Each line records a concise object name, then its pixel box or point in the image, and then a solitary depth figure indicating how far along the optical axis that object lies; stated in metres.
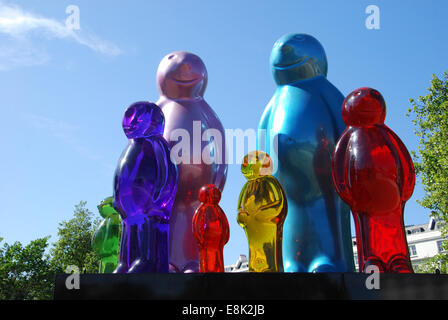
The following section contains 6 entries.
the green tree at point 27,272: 18.47
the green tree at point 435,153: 12.04
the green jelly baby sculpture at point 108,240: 4.70
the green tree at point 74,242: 18.49
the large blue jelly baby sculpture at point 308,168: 3.97
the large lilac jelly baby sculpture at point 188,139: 4.26
